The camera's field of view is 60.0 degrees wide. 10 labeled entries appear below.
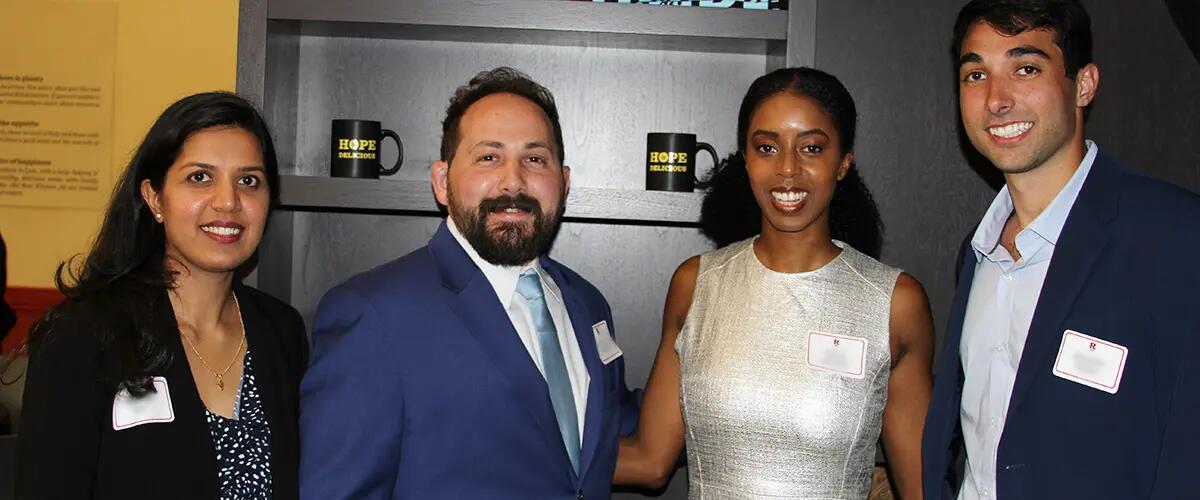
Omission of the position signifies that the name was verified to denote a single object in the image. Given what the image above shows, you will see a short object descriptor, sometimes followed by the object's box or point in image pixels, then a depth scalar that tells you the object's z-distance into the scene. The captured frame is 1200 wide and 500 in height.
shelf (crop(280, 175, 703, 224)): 2.70
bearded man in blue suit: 1.94
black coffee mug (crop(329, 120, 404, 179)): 2.76
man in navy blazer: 1.74
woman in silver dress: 2.29
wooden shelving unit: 3.00
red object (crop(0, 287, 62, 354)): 3.83
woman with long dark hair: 1.89
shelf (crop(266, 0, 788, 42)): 2.69
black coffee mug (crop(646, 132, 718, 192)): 2.76
